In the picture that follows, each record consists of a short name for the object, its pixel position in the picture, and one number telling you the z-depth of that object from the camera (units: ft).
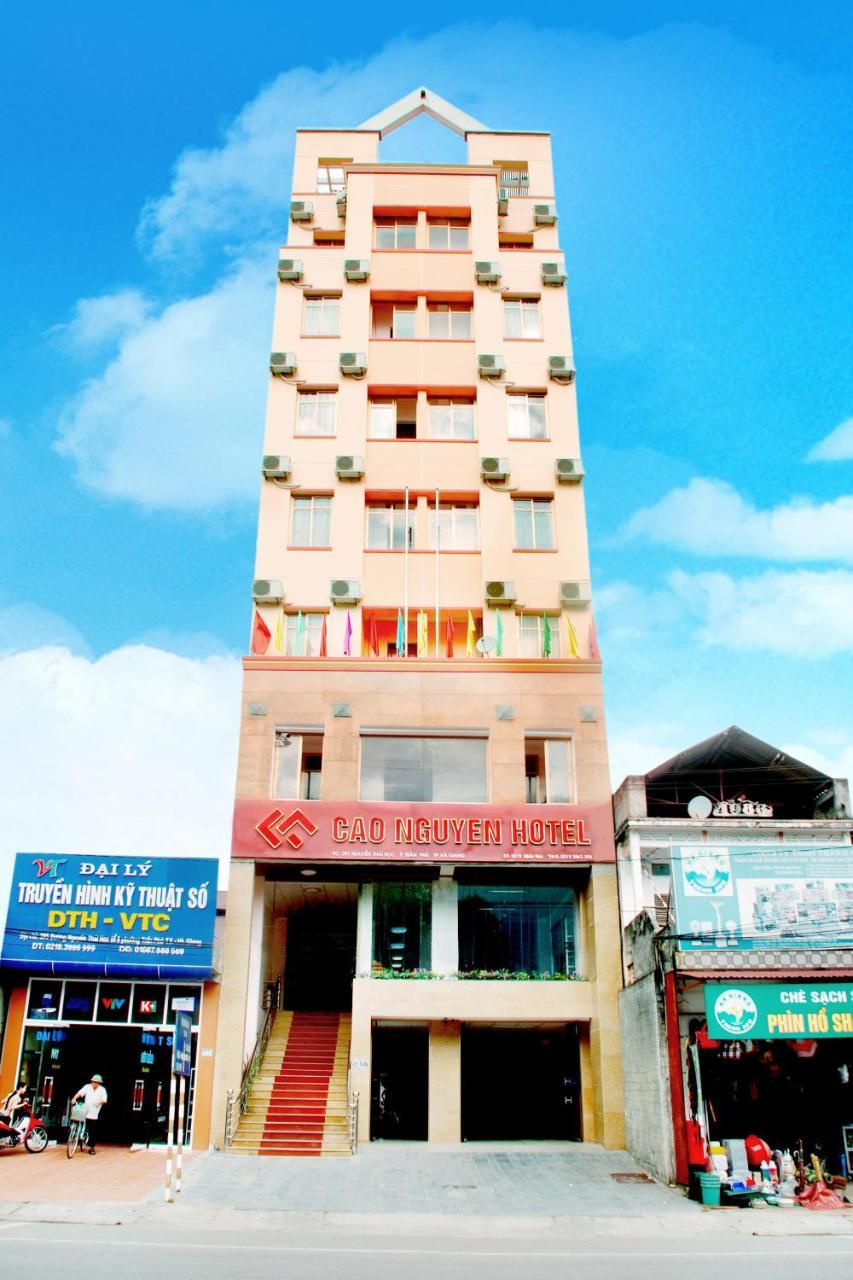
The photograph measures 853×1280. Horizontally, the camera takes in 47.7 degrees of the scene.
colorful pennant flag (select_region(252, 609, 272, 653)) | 95.41
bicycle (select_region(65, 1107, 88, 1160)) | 71.10
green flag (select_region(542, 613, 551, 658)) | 97.12
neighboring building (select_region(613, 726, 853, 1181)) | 61.67
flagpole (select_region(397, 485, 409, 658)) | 97.96
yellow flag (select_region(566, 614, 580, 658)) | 96.32
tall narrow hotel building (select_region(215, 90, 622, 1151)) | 82.79
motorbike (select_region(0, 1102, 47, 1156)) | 69.62
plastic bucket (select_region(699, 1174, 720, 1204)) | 57.06
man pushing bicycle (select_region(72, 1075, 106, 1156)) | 72.38
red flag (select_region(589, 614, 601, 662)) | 94.35
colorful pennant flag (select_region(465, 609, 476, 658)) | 101.30
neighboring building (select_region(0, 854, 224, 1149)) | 78.95
